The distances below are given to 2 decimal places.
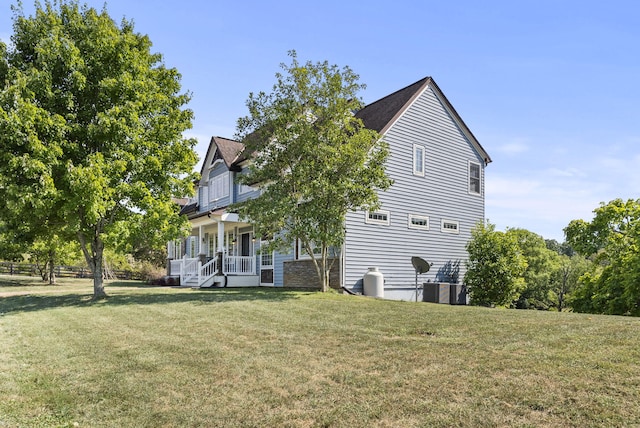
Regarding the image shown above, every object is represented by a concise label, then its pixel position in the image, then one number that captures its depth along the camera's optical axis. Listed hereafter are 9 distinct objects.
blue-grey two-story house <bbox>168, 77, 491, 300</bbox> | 18.55
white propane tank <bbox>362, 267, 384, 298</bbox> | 17.09
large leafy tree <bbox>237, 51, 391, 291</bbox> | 14.45
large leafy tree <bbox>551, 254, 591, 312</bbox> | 34.91
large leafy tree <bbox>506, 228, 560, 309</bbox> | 29.89
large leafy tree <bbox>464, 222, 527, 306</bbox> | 18.89
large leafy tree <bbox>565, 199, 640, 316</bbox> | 15.10
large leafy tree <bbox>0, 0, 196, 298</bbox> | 12.60
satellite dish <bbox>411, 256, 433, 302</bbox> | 17.64
